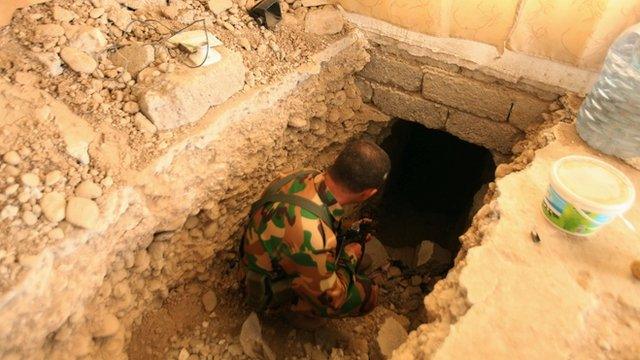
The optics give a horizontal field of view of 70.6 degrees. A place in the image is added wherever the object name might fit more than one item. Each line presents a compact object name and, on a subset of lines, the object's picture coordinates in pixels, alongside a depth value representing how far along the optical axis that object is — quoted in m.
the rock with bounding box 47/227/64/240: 1.85
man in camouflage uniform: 2.34
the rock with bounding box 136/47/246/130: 2.22
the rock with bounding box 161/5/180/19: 2.59
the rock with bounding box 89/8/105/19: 2.37
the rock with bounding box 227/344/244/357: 2.62
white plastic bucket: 1.77
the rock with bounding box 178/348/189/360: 2.50
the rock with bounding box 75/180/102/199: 1.98
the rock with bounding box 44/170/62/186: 1.94
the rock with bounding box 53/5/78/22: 2.26
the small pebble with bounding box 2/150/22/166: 1.90
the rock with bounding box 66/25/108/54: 2.25
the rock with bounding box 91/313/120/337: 2.15
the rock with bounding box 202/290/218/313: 2.76
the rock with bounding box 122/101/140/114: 2.22
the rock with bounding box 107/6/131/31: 2.41
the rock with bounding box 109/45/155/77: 2.32
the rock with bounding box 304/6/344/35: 3.04
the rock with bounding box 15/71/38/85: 2.10
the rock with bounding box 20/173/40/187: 1.88
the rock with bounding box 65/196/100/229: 1.91
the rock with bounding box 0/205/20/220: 1.80
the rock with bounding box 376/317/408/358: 2.76
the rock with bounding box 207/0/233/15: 2.72
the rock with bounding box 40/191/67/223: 1.88
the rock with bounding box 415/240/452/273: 3.59
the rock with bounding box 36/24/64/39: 2.19
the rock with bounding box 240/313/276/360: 2.63
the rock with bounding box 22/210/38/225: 1.83
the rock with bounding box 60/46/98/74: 2.20
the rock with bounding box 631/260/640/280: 1.79
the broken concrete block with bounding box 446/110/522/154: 3.12
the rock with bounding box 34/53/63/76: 2.17
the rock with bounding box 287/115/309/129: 2.93
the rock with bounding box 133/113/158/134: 2.21
